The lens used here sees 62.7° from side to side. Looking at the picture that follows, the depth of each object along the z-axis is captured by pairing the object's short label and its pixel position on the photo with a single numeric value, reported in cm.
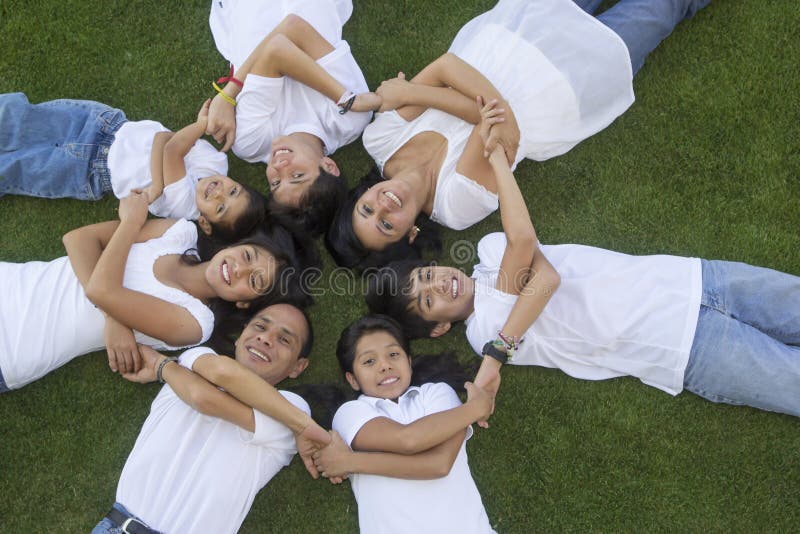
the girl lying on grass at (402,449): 321
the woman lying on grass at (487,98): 350
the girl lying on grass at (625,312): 335
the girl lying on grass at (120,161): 364
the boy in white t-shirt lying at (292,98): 364
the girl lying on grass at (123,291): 337
